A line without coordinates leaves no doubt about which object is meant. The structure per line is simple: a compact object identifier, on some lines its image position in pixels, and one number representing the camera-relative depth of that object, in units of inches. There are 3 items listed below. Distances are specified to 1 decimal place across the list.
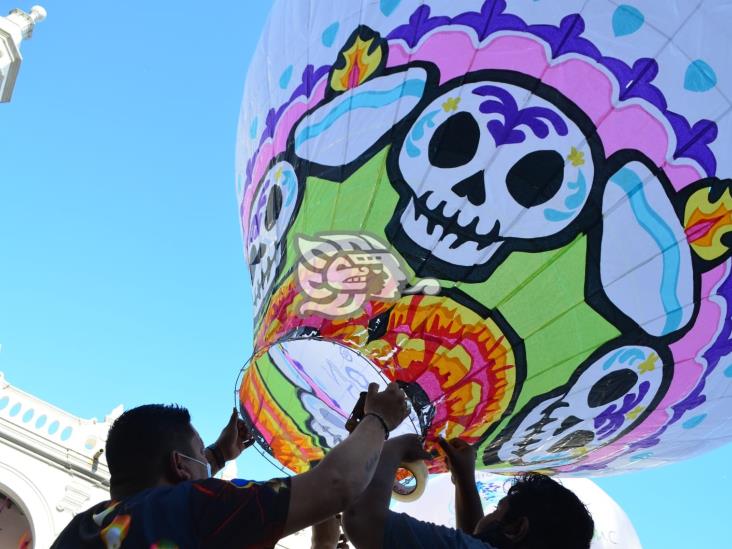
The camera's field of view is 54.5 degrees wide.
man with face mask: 55.3
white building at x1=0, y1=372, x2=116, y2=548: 410.4
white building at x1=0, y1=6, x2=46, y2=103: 722.2
